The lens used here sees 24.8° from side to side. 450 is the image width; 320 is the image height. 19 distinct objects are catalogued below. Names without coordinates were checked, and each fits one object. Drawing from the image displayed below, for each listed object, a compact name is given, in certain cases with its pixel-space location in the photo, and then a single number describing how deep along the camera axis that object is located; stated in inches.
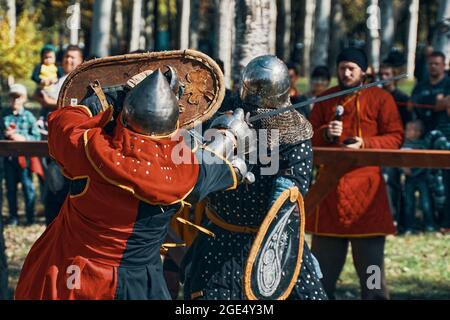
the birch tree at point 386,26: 793.6
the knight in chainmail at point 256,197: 203.9
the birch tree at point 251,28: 327.3
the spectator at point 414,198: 390.6
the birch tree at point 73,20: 374.6
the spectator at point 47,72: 387.5
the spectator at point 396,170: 385.1
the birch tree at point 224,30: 588.7
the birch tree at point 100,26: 599.5
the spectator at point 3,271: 259.0
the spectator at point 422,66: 442.6
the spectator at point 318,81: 386.0
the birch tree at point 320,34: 819.4
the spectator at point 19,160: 381.4
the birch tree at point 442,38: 482.3
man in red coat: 256.8
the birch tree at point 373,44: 681.6
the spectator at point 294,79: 369.1
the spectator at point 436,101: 372.8
